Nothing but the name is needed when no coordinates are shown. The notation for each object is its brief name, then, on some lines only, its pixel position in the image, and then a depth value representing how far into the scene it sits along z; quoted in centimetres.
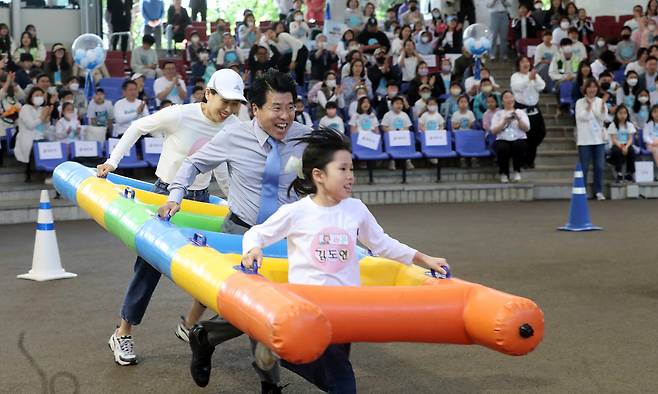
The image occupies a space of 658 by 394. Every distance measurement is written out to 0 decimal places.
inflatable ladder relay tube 375
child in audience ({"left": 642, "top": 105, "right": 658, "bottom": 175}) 1781
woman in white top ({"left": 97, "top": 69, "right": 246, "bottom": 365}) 614
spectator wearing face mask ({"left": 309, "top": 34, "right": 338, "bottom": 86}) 1956
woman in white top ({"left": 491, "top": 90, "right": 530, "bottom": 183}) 1731
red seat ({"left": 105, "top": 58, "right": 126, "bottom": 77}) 2005
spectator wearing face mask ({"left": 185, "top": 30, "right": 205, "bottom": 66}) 1975
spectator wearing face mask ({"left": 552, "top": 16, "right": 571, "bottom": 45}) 2161
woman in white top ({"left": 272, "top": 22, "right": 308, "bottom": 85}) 1944
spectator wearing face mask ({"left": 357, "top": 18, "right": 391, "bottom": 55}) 2084
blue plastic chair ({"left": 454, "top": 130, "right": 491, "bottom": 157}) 1791
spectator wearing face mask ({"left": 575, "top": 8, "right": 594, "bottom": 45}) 2243
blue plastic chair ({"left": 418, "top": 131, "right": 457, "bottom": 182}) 1775
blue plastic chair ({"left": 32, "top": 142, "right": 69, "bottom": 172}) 1572
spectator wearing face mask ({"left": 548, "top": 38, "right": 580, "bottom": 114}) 2034
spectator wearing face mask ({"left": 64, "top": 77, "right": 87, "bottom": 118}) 1704
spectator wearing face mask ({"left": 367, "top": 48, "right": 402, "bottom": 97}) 1920
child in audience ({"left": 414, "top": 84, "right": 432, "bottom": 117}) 1830
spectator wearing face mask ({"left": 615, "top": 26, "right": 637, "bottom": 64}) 2133
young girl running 445
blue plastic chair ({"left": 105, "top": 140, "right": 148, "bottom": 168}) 1614
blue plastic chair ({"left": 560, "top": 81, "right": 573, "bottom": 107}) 2011
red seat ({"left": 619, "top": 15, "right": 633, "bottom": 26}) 2408
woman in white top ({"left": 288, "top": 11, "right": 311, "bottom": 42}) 2055
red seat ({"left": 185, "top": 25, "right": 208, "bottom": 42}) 2180
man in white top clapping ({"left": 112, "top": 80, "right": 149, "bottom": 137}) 1639
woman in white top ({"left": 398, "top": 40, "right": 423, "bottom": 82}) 1975
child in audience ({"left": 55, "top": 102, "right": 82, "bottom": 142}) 1605
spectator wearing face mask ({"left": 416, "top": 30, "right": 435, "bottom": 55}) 2133
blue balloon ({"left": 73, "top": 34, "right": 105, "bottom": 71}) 1723
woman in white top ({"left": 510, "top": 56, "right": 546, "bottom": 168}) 1803
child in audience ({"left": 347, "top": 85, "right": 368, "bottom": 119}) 1789
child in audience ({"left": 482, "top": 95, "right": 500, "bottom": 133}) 1783
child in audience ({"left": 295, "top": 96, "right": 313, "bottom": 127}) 1709
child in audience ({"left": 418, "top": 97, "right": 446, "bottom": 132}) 1802
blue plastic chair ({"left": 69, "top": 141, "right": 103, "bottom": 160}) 1574
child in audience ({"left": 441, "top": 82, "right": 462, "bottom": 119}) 1848
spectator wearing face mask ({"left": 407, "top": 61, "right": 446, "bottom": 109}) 1884
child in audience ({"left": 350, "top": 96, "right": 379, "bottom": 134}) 1764
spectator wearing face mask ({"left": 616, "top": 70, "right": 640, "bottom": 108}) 1883
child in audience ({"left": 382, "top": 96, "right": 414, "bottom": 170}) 1789
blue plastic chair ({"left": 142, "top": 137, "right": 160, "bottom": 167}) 1632
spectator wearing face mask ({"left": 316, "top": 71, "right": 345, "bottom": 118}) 1805
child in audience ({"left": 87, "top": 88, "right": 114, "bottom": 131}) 1658
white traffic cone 948
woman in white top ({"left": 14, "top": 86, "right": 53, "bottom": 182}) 1582
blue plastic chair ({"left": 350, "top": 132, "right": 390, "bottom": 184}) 1750
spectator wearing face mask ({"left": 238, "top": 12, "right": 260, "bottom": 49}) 2038
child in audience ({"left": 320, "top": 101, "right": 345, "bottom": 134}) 1720
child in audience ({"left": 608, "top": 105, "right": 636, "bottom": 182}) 1744
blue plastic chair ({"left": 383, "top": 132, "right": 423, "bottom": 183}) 1766
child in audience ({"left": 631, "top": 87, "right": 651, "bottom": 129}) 1847
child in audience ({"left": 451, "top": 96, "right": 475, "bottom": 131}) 1811
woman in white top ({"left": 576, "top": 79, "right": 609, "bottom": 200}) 1647
